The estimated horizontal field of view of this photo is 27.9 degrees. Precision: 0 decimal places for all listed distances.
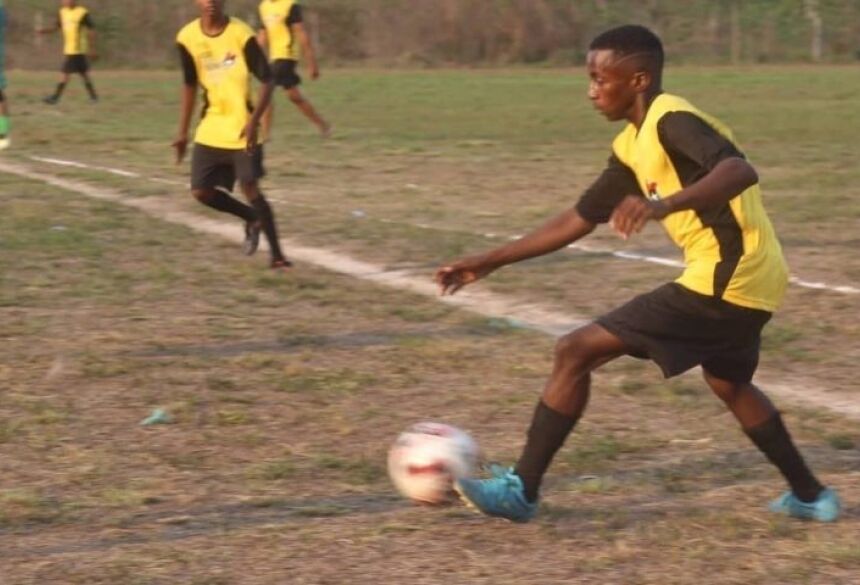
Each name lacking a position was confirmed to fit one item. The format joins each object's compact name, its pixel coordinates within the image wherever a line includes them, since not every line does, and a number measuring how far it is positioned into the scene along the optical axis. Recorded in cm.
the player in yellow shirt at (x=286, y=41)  1902
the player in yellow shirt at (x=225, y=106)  1022
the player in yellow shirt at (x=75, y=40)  2870
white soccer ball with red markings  527
